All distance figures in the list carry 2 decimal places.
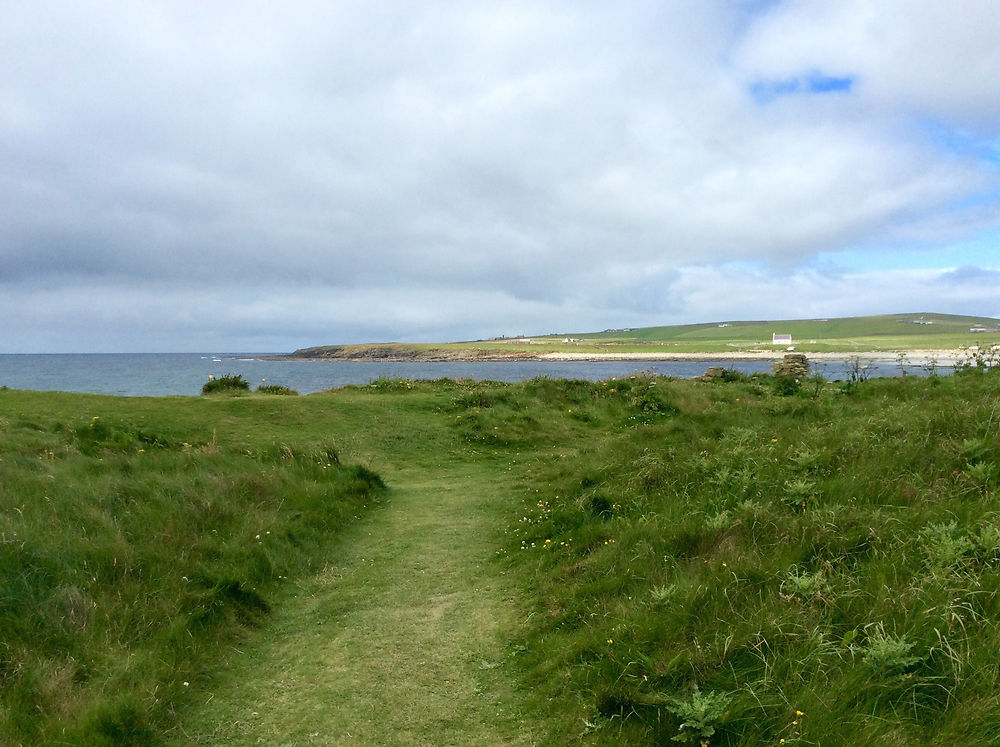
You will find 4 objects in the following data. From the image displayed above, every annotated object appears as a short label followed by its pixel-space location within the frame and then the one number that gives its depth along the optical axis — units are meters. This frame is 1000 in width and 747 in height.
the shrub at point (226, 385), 24.17
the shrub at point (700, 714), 3.74
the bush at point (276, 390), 24.48
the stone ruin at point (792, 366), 29.39
